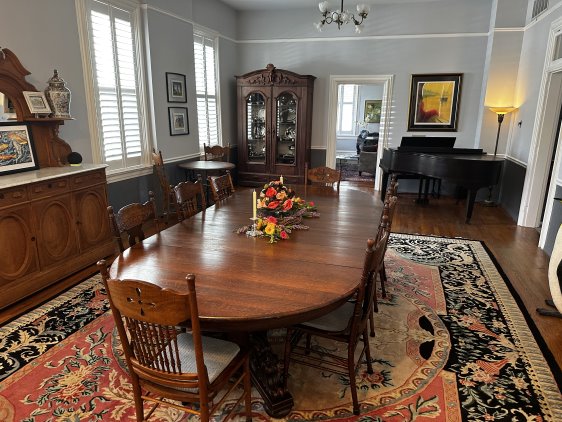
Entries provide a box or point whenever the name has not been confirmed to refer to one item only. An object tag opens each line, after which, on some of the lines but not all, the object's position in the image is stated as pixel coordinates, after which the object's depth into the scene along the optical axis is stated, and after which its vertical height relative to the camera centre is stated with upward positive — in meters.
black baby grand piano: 4.93 -0.56
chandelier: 4.50 +1.28
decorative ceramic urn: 3.48 +0.20
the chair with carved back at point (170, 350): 1.38 -0.98
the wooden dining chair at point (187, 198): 2.89 -0.61
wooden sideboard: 2.88 -0.91
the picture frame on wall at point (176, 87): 5.22 +0.43
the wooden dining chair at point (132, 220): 2.12 -0.60
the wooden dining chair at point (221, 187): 3.40 -0.63
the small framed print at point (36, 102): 3.32 +0.13
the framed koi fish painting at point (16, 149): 3.14 -0.27
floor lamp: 5.92 +0.14
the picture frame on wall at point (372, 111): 11.77 +0.30
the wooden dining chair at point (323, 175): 4.09 -0.58
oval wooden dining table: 1.57 -0.74
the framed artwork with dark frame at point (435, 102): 6.61 +0.34
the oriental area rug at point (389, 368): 1.99 -1.47
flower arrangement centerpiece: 2.37 -0.63
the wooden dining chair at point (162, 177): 4.77 -0.72
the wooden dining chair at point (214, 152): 6.20 -0.54
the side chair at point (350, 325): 1.81 -1.06
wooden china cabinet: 6.89 -0.09
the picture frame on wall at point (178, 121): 5.37 -0.03
